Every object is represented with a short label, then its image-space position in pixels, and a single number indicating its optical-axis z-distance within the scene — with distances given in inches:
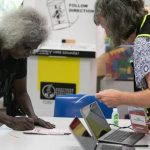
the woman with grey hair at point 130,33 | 115.1
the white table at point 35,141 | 120.1
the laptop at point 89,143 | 115.3
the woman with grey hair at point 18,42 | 132.3
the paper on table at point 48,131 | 130.8
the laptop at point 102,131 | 118.2
